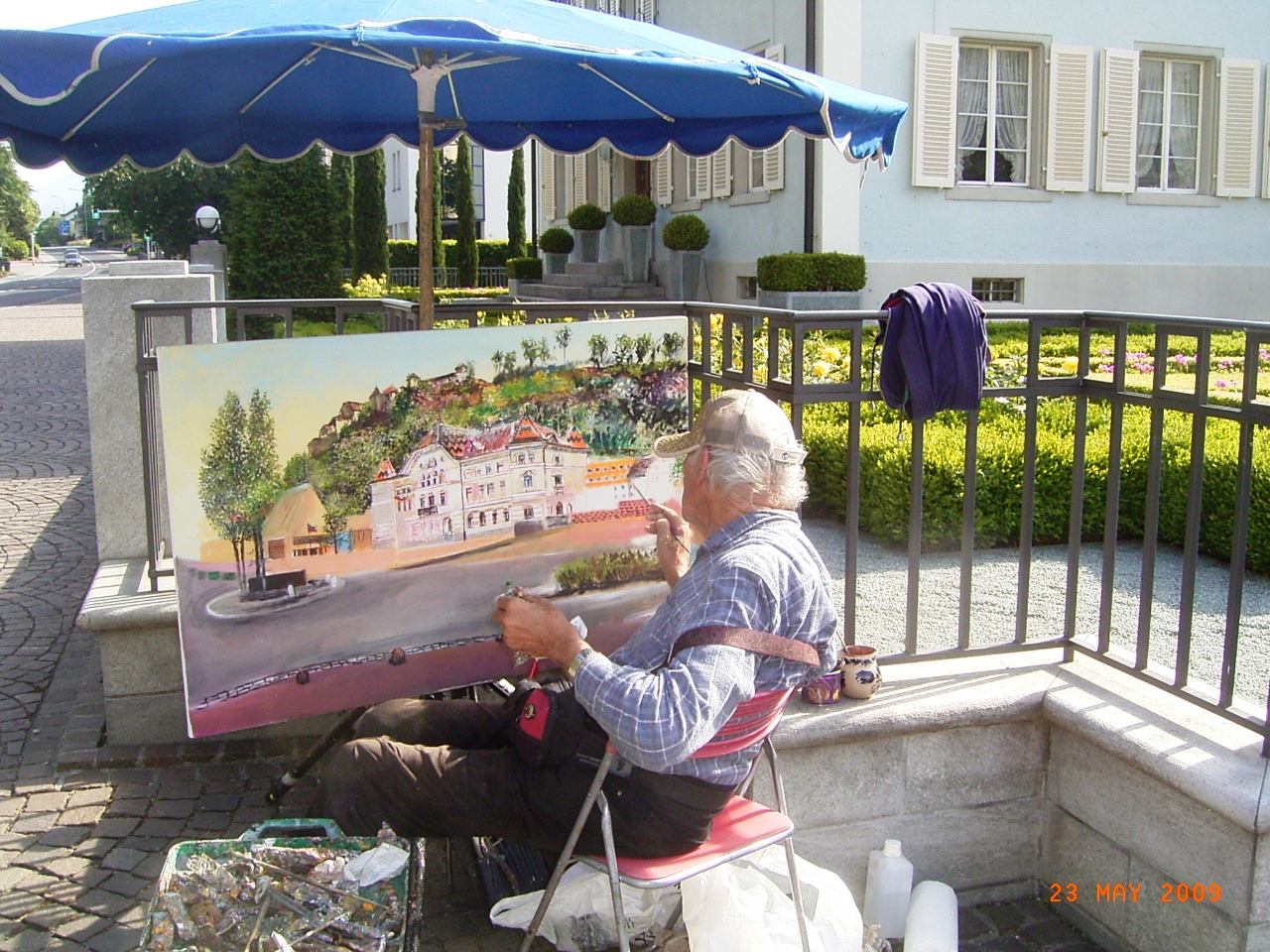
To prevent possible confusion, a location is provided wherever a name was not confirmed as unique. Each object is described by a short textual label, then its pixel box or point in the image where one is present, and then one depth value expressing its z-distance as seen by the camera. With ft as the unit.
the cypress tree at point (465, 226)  107.04
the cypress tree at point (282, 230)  63.21
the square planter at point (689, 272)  57.62
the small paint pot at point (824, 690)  11.53
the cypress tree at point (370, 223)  98.27
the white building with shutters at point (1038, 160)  47.06
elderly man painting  8.09
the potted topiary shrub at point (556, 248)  72.59
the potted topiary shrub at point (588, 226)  68.28
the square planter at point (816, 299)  45.19
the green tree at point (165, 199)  125.70
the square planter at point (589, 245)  70.23
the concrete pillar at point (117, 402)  16.55
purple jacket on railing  11.21
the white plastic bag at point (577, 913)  10.21
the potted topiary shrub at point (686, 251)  56.49
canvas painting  9.92
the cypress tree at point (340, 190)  65.00
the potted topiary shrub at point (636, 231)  61.41
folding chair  8.42
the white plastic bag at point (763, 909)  9.07
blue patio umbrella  8.89
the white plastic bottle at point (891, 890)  11.34
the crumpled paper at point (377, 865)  8.94
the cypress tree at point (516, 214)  110.63
